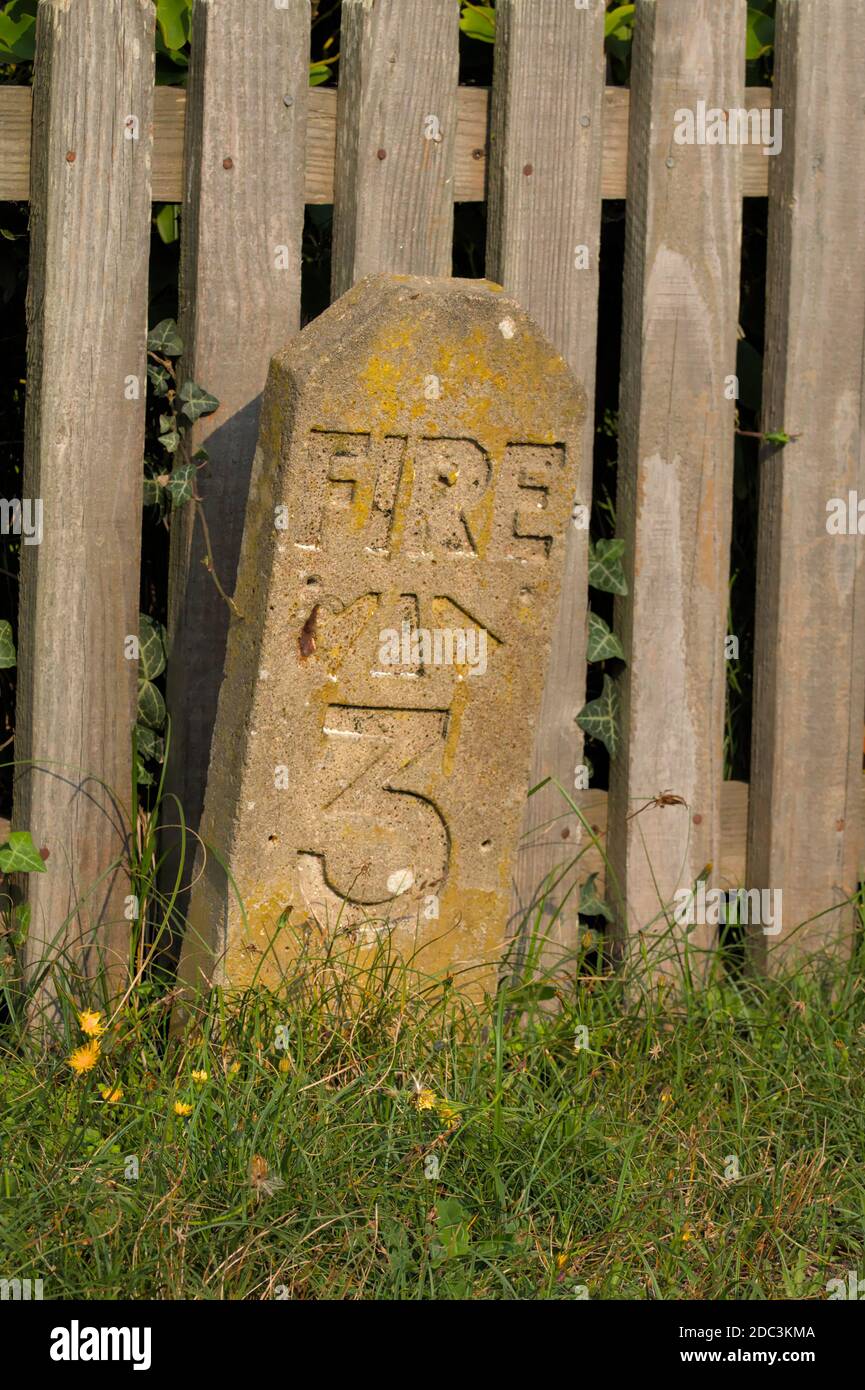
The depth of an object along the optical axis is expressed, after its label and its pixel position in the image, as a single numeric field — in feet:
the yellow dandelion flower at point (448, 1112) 17.51
